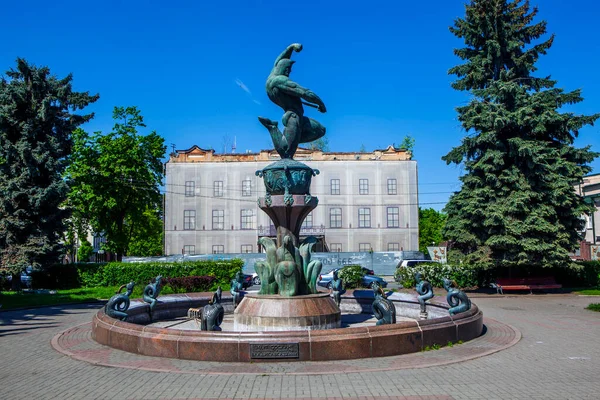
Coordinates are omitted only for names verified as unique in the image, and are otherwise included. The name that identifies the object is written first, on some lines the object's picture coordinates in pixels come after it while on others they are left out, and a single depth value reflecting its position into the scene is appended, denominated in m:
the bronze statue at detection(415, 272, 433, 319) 14.08
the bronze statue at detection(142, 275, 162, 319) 13.84
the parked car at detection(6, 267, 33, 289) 26.92
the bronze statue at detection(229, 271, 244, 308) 15.55
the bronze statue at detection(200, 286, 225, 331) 10.29
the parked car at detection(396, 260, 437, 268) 31.19
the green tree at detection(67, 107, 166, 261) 34.91
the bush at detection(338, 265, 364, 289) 26.00
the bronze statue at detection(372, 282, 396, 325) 10.81
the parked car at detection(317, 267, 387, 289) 25.84
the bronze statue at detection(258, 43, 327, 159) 12.16
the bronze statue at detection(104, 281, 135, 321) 11.48
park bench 23.22
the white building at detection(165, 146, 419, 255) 46.06
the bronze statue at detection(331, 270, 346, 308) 14.80
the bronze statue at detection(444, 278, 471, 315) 11.74
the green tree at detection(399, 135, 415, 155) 60.50
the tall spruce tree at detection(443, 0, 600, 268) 22.73
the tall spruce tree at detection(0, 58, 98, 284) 25.55
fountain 8.62
